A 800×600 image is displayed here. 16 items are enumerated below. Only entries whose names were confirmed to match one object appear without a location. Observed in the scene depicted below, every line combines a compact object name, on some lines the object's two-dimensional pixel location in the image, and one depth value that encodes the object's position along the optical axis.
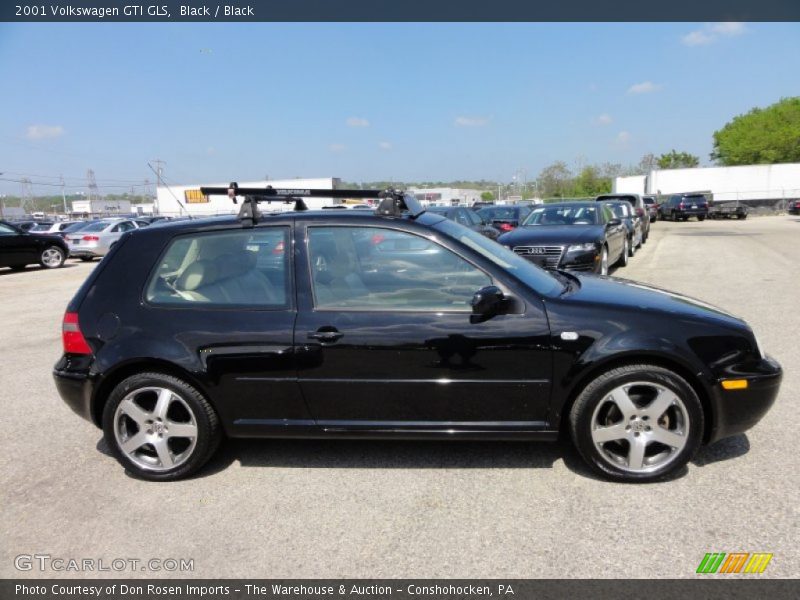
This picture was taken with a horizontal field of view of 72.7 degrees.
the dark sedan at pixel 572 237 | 8.91
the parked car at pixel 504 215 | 15.79
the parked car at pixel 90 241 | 19.73
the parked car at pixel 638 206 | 18.00
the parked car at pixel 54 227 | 26.30
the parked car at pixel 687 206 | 30.95
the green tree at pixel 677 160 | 95.56
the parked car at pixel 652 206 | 30.62
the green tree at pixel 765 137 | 64.88
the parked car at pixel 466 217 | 12.27
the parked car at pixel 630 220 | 13.78
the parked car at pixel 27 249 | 15.84
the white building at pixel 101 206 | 101.56
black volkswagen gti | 3.09
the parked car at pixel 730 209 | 32.19
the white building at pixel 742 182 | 40.94
